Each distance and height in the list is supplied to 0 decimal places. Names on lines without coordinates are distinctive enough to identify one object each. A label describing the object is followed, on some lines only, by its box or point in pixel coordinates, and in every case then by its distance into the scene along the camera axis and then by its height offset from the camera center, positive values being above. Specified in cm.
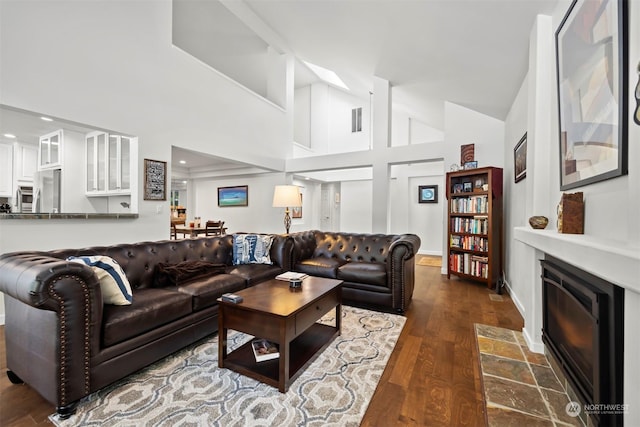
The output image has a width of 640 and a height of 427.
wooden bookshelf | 386 -14
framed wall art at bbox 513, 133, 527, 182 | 285 +65
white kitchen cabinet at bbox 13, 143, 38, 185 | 394 +73
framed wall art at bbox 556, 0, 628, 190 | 115 +64
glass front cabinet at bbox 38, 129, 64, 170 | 377 +89
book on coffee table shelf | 183 -95
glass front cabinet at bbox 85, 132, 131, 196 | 355 +66
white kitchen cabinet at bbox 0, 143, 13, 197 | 389 +67
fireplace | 110 -59
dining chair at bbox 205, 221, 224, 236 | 598 -30
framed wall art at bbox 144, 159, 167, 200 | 354 +45
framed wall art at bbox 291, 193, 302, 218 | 791 +5
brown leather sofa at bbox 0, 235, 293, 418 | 140 -69
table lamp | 390 +25
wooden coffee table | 165 -72
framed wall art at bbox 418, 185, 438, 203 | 678 +55
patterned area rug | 142 -107
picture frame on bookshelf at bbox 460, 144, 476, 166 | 449 +104
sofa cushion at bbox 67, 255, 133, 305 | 172 -44
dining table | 577 -36
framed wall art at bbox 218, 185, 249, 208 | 678 +46
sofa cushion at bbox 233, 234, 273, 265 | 324 -43
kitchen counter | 253 -4
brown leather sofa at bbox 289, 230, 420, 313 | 292 -61
